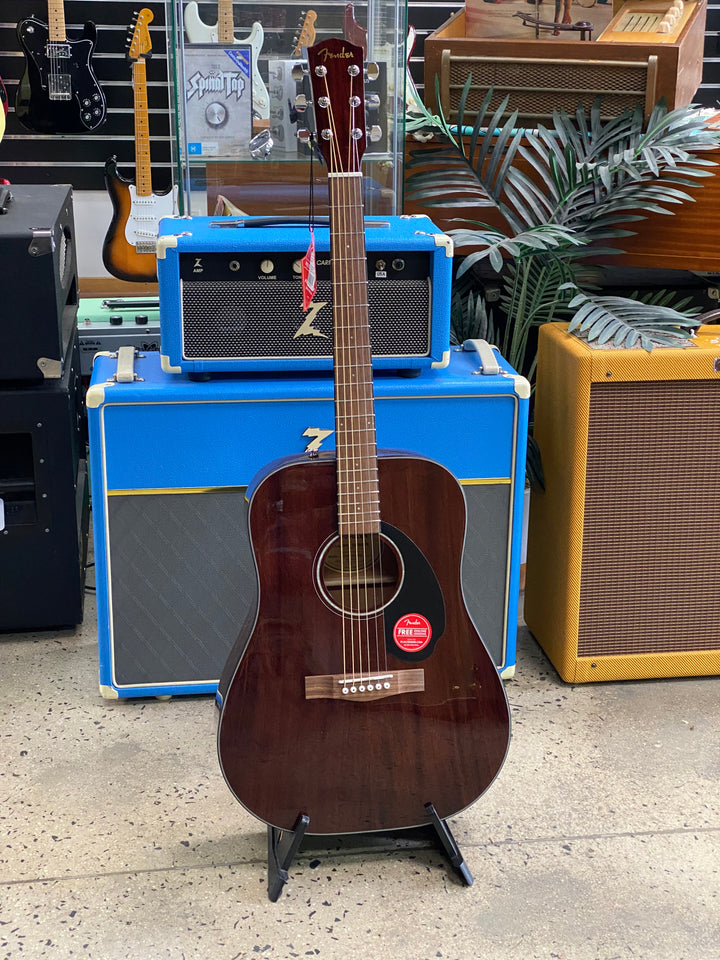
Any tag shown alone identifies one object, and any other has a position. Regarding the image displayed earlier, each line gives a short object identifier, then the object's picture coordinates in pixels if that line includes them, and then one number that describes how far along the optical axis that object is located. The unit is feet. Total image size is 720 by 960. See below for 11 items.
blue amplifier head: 6.72
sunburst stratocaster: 13.46
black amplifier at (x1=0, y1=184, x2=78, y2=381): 7.34
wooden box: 7.98
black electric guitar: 13.01
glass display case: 7.38
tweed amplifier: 7.13
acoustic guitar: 5.42
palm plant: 7.61
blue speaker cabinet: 6.98
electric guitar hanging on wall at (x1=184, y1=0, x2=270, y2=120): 7.30
